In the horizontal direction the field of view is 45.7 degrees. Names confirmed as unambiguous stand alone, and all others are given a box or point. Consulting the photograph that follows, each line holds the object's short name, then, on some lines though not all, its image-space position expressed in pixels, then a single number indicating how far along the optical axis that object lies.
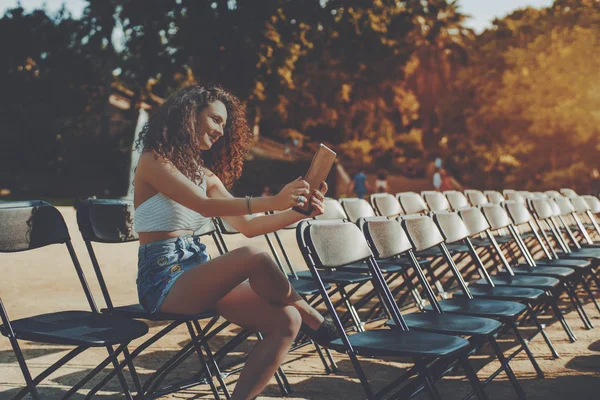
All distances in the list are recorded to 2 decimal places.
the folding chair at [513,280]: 4.95
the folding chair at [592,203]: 8.64
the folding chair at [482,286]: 4.50
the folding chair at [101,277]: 3.50
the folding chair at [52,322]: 2.97
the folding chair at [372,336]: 3.06
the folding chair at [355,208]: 6.20
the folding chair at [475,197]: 8.45
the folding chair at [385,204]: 6.70
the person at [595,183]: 23.32
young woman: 3.02
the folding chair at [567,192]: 10.11
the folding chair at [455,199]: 7.85
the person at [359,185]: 17.02
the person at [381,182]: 15.95
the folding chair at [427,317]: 3.51
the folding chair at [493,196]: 9.02
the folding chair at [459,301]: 3.97
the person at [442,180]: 16.33
